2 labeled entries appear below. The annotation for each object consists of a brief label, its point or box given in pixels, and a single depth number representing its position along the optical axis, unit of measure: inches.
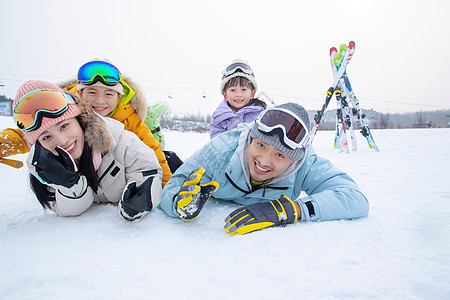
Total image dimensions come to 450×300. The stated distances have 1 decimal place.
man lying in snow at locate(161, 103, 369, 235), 54.5
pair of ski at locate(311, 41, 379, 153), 230.7
